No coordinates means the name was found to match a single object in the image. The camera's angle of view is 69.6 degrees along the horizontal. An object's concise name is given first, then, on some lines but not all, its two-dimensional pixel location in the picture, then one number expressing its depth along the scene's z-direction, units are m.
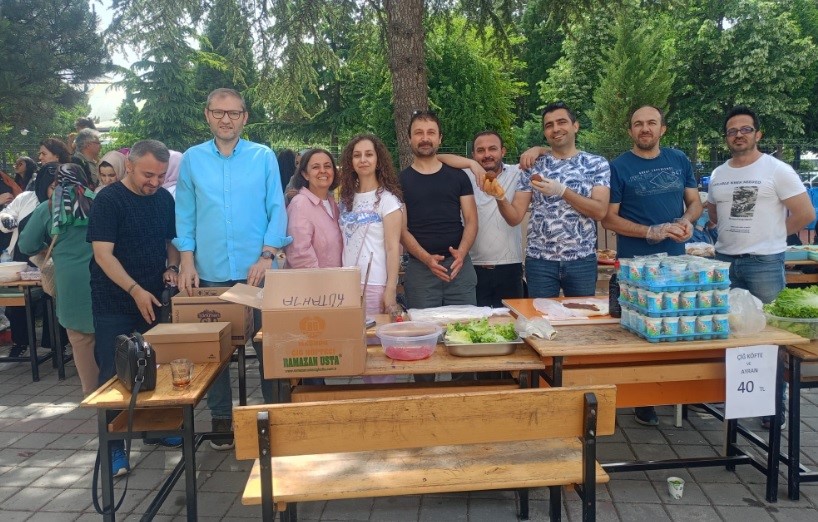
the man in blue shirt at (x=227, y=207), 3.52
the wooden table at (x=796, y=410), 2.84
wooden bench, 1.92
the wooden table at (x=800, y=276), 5.29
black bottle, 3.11
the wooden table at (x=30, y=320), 5.35
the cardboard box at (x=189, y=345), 2.85
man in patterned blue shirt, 3.74
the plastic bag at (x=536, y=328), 2.78
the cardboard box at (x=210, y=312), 3.23
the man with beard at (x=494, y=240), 4.18
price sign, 2.77
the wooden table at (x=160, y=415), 2.44
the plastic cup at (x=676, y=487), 3.09
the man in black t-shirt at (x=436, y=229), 3.82
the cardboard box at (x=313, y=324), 2.41
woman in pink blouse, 3.75
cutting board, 3.06
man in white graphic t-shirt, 3.90
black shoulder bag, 2.46
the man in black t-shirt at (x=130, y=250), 3.35
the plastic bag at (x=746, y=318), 2.87
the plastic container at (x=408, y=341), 2.65
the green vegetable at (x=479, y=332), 2.73
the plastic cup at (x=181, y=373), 2.59
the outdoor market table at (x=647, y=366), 2.68
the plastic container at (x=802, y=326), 2.97
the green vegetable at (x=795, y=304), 2.98
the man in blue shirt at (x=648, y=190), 3.76
